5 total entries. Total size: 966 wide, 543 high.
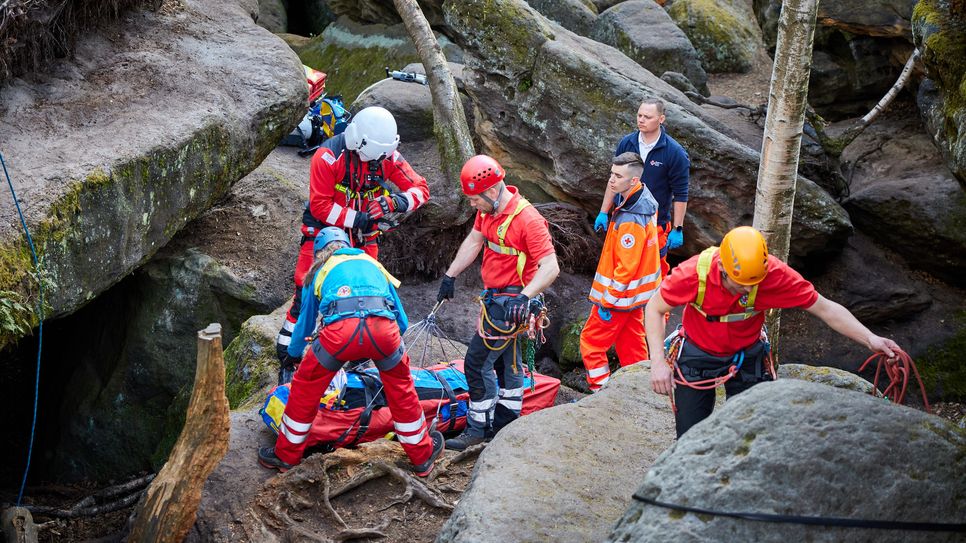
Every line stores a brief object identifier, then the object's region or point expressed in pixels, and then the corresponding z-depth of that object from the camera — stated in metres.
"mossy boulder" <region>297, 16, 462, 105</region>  14.75
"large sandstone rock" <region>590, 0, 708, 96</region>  13.40
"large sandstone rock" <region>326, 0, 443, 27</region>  15.16
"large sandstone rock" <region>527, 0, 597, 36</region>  14.38
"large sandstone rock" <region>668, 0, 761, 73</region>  15.38
